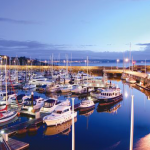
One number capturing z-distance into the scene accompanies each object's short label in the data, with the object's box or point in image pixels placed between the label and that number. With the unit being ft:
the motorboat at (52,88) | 116.16
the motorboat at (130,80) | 162.43
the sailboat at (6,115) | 60.24
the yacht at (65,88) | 118.32
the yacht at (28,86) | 125.70
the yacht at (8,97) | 82.14
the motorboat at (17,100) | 80.60
